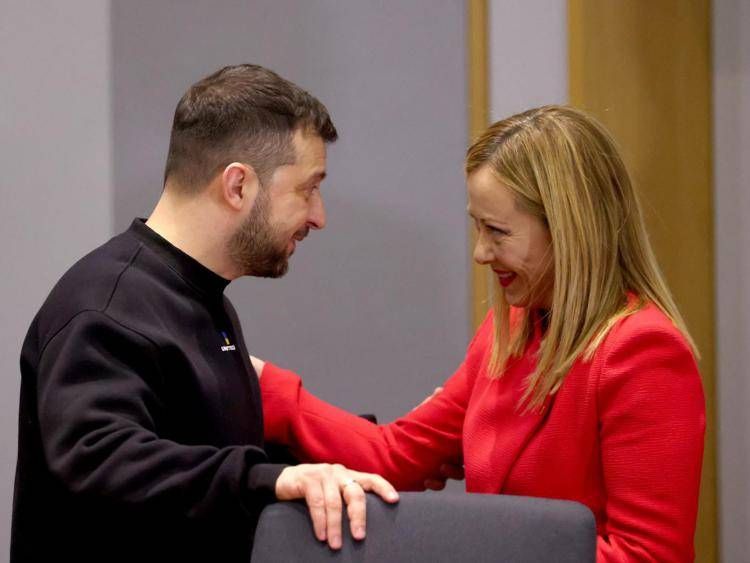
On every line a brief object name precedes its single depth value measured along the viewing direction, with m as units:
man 5.22
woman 5.38
